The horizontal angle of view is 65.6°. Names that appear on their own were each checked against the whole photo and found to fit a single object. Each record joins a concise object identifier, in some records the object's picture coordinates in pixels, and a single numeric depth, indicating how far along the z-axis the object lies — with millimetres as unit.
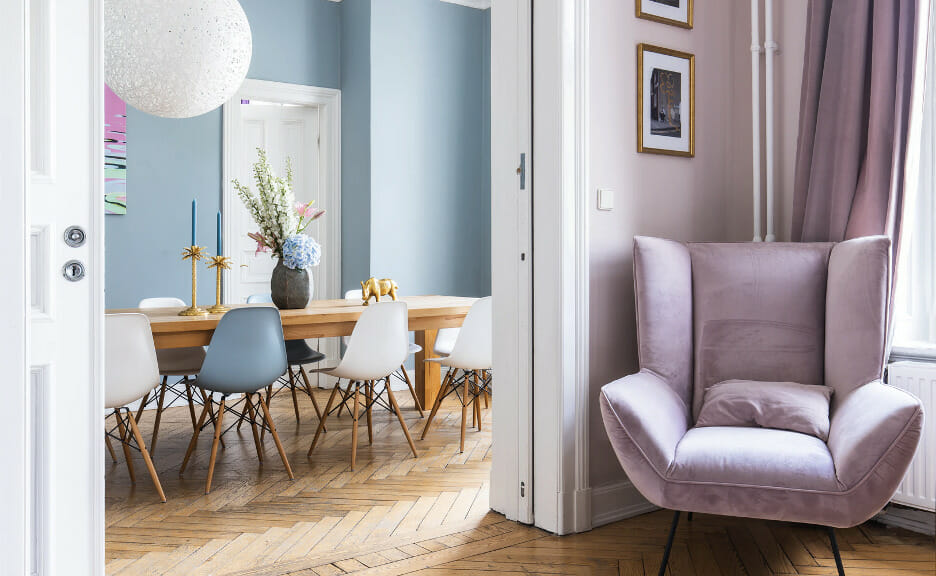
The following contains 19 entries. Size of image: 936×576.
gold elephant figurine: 3865
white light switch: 2578
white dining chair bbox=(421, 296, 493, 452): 3523
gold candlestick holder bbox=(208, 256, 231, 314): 3326
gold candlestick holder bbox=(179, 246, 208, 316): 3232
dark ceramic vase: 3482
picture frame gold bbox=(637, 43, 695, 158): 2697
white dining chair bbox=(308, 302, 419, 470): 3279
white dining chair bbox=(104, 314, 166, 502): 2672
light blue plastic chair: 2961
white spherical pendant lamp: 3242
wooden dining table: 2988
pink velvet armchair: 1854
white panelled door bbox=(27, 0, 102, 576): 1714
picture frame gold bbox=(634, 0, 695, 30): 2691
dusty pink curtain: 2510
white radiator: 2414
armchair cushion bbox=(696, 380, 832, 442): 2170
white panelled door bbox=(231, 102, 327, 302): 5297
